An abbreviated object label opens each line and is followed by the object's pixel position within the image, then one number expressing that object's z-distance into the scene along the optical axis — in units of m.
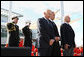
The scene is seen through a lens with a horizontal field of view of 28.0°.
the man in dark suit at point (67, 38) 2.21
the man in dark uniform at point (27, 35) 3.20
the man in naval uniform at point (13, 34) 2.54
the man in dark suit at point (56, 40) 1.88
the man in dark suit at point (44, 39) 1.79
